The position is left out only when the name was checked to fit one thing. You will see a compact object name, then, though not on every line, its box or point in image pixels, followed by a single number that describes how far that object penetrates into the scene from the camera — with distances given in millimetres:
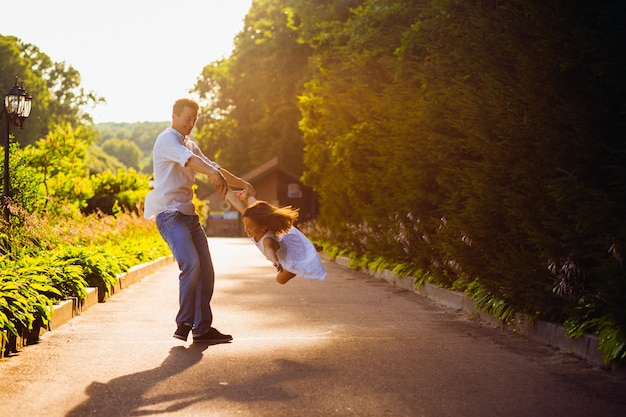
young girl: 8180
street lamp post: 17516
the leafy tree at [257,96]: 45562
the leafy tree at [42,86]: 71500
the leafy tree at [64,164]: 30000
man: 8359
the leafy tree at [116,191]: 33219
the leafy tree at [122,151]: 195000
